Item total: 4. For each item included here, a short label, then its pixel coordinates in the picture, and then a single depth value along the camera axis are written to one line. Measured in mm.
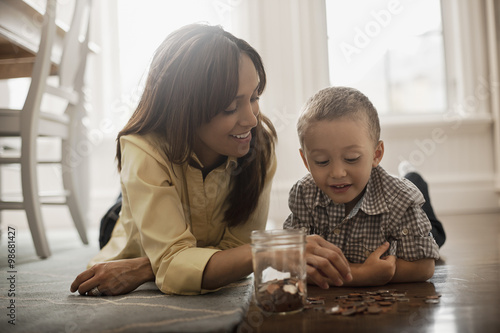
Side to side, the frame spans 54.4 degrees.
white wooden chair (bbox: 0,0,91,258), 1799
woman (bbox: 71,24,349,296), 1015
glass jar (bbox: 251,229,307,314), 863
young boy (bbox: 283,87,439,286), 1056
